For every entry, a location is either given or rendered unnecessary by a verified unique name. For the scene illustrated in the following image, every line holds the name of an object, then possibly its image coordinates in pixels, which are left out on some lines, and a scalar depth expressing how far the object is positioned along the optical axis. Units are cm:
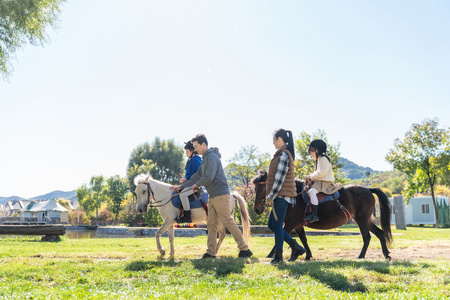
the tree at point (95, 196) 6566
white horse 819
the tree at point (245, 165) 5016
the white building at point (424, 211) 4256
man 728
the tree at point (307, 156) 3541
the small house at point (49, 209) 7461
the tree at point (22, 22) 1395
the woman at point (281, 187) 654
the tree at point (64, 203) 10166
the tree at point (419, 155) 3466
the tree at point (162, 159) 5831
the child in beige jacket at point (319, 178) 724
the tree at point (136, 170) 5086
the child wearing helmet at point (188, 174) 823
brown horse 735
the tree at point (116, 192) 5928
